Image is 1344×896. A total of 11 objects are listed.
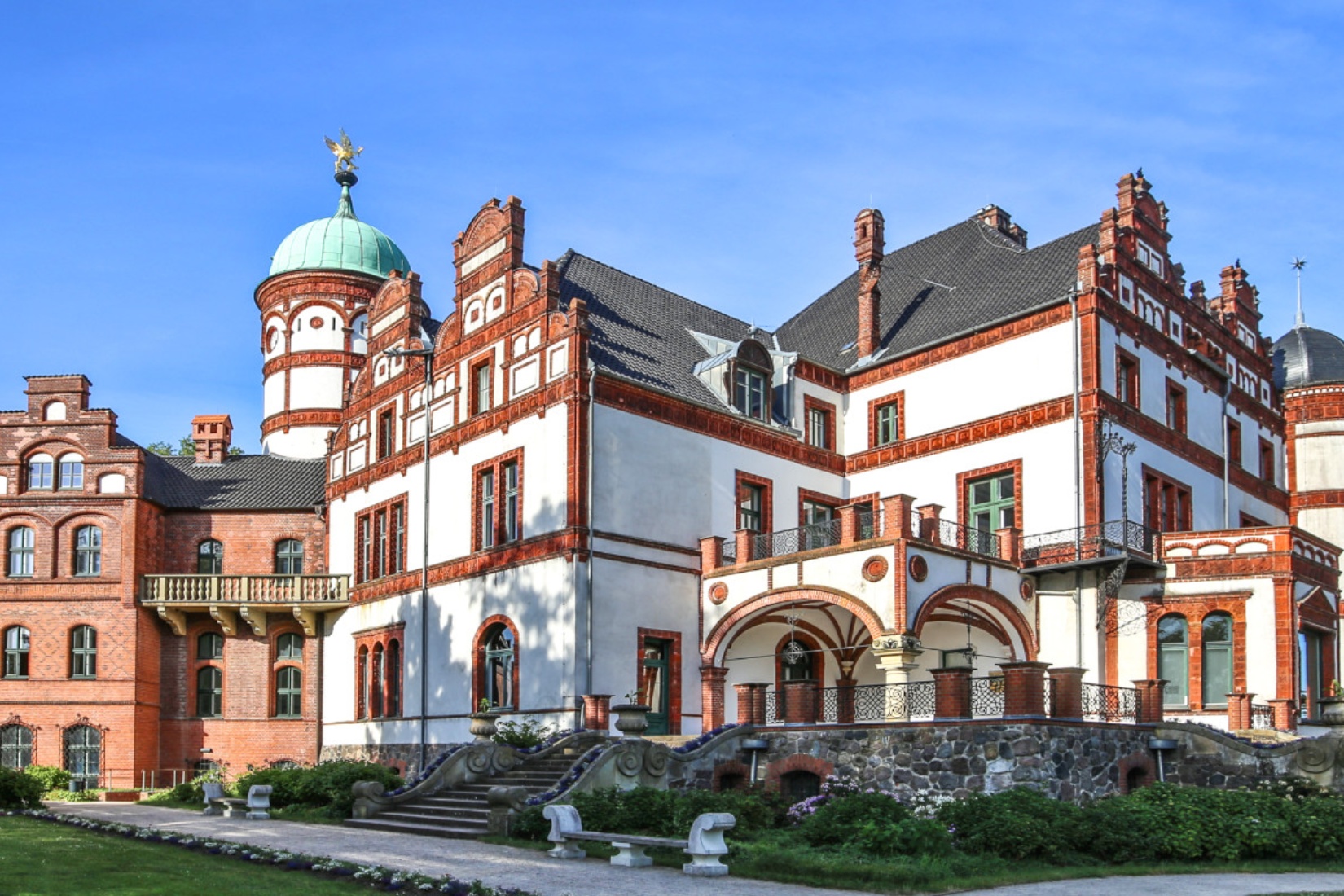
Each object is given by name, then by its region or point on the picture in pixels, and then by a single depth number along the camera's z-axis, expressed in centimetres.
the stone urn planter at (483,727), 2606
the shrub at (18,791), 2692
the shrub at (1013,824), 1719
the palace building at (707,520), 2827
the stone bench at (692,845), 1644
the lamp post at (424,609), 3237
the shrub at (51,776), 3422
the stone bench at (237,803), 2492
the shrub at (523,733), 2580
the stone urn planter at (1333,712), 2384
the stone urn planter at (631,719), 2294
